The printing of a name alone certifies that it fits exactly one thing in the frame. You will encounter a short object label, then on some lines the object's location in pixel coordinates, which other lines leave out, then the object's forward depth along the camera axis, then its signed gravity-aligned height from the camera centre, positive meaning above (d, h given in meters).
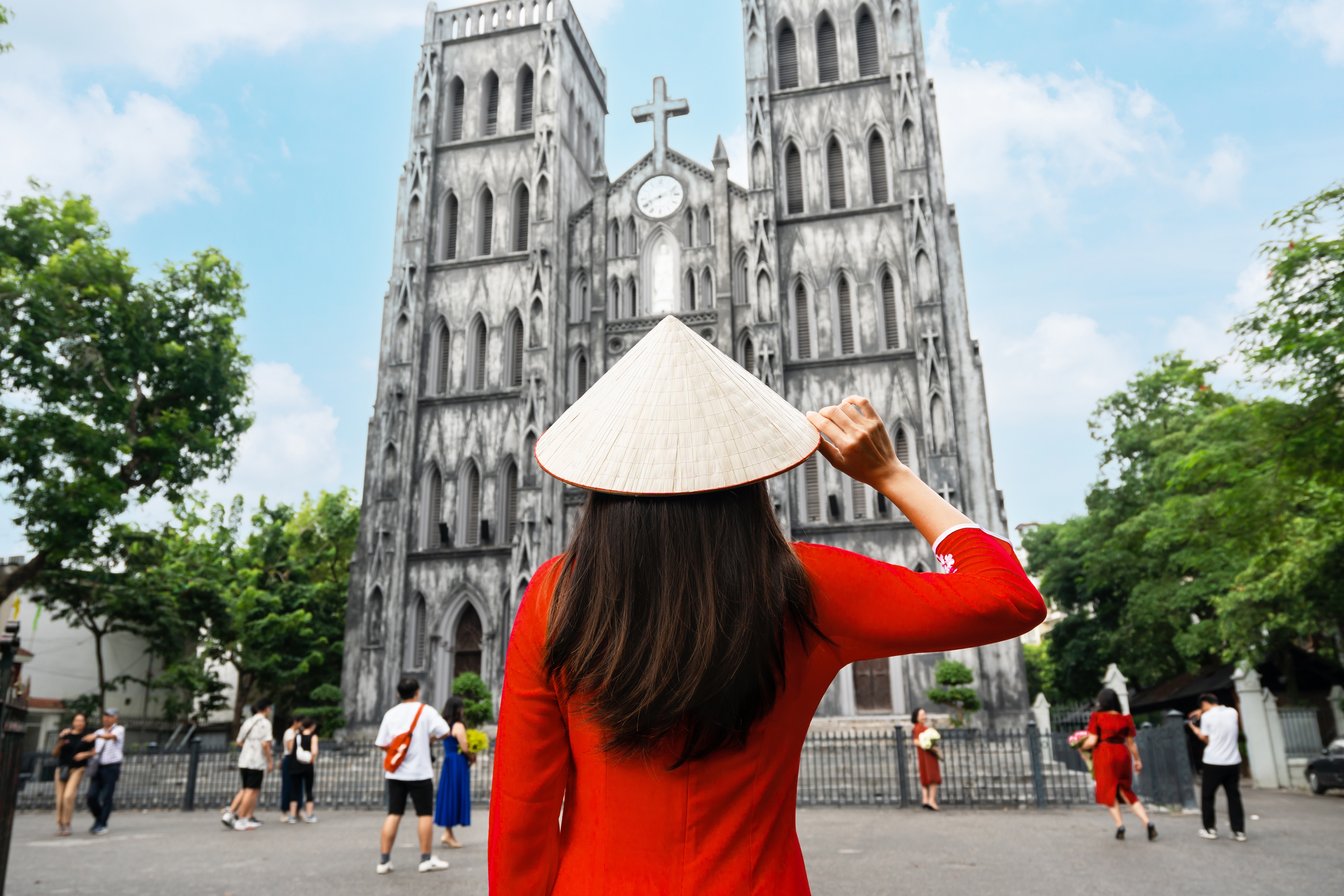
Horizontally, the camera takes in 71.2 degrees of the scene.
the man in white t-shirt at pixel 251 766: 11.61 -0.54
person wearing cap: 11.62 -0.61
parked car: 16.67 -1.23
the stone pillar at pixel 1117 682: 23.27 +0.53
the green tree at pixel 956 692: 19.36 +0.32
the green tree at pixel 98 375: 17.75 +6.91
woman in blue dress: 8.84 -0.63
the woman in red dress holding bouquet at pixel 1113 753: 9.39 -0.48
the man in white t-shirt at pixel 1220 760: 9.41 -0.57
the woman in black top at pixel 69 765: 11.63 -0.50
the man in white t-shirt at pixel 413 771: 7.84 -0.43
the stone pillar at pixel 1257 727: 19.45 -0.51
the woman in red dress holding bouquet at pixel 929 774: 12.85 -0.88
